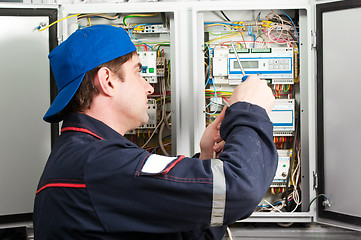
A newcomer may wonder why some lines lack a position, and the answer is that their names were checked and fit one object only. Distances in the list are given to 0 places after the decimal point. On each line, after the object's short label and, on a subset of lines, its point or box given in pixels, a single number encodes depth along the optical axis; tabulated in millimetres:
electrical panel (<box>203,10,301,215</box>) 1691
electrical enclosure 1604
